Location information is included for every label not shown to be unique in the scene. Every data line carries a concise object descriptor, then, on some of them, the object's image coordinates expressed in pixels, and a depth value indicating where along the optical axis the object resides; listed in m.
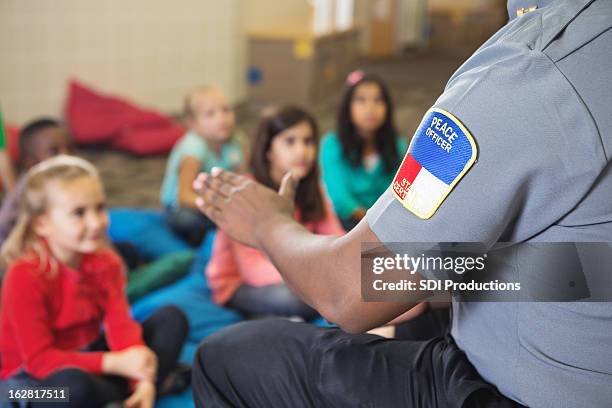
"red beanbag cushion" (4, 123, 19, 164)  2.94
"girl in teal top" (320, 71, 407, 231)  2.54
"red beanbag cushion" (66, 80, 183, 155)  3.95
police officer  0.76
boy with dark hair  2.40
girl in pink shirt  1.96
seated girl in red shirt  1.41
